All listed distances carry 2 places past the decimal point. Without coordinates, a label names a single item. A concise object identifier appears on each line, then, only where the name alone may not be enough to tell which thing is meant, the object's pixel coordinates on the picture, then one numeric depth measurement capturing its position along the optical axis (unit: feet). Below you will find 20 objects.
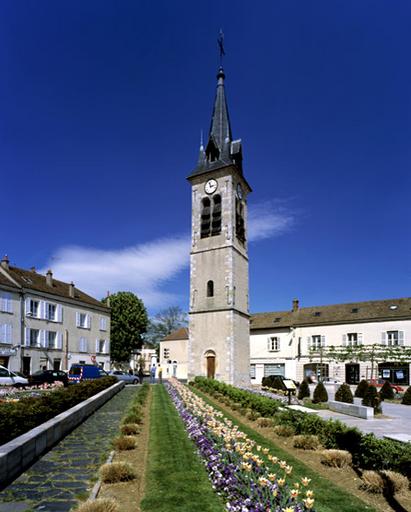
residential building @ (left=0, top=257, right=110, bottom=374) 97.19
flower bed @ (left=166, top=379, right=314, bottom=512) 14.02
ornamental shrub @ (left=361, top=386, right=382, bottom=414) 49.26
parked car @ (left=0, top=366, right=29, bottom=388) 67.45
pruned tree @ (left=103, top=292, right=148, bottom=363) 161.27
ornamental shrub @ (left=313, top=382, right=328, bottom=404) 63.26
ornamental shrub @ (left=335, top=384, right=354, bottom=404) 56.85
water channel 16.38
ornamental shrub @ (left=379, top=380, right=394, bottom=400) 74.95
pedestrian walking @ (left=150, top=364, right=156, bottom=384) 107.96
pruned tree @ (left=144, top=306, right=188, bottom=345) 210.79
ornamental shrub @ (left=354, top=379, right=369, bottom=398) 67.38
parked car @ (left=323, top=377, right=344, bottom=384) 117.56
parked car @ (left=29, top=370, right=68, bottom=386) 77.26
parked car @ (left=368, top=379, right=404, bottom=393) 88.01
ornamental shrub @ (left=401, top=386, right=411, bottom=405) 66.58
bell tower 97.30
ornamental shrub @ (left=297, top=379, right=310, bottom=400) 70.55
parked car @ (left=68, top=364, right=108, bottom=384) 88.17
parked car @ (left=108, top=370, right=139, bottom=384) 105.49
